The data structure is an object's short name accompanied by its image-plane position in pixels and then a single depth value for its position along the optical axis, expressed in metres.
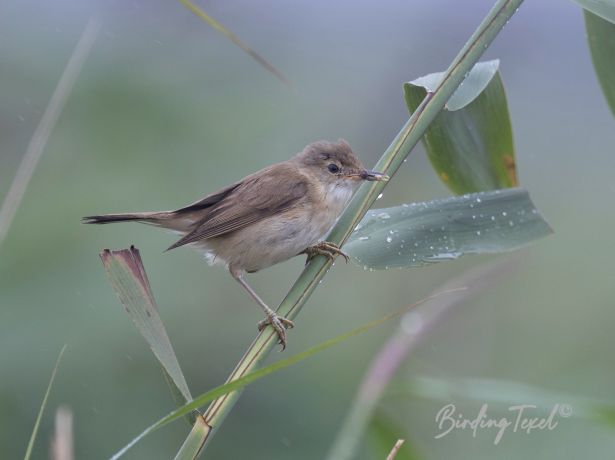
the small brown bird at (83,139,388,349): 6.44
